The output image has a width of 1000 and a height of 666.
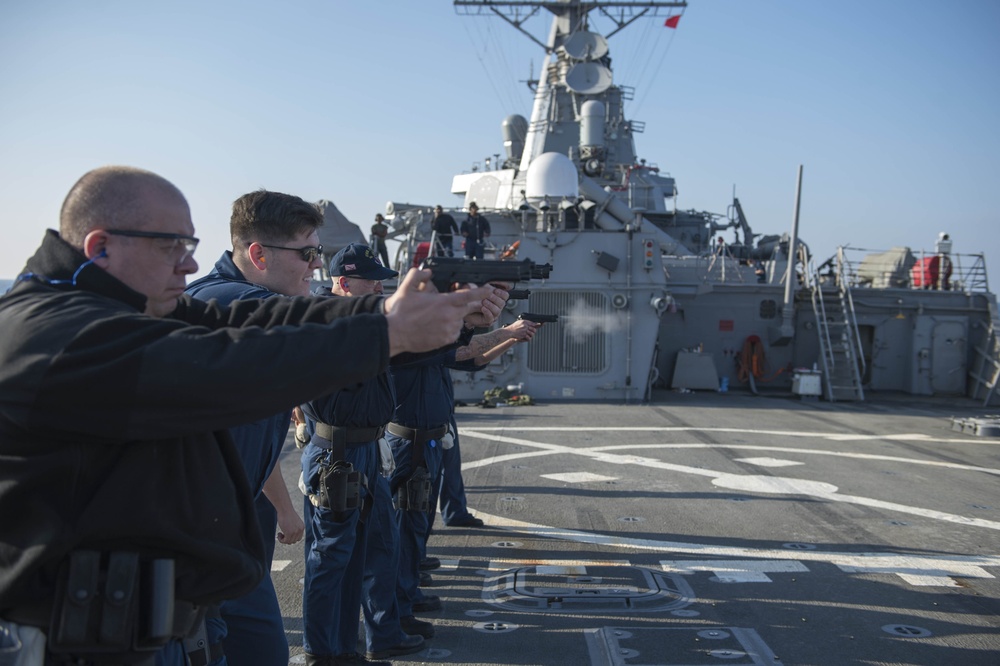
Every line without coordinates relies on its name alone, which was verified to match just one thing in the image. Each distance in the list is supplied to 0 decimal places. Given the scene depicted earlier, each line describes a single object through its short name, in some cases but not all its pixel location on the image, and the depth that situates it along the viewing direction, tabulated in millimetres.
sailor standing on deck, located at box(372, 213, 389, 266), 15148
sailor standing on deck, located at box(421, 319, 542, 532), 4527
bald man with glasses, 1597
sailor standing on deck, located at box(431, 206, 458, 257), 14086
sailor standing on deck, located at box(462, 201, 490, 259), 13453
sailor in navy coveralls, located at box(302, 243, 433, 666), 3668
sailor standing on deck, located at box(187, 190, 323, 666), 2736
